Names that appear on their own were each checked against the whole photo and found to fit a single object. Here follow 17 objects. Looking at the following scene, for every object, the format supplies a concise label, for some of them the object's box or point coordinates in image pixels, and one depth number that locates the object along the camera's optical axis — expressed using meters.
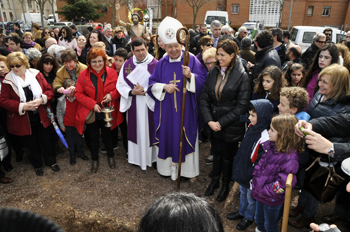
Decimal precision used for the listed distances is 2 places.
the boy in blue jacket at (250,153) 2.74
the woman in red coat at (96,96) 3.85
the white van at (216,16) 17.61
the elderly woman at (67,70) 4.20
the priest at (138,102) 3.92
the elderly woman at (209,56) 3.98
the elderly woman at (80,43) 6.03
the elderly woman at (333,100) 2.57
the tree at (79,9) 30.27
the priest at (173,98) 3.54
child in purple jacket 2.36
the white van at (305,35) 11.41
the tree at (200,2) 28.81
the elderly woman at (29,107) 3.68
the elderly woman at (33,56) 4.55
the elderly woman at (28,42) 6.63
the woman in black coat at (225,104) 3.14
